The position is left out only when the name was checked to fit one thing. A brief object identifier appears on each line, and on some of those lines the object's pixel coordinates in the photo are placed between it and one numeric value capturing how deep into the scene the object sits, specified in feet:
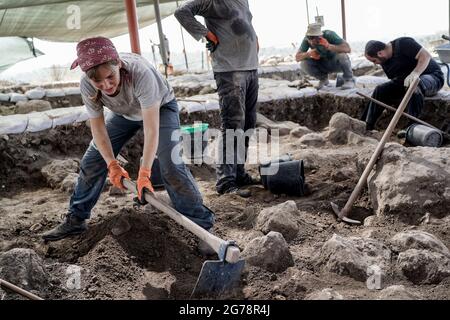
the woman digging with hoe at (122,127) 8.12
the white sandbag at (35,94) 26.45
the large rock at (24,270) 7.79
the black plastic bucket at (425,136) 15.65
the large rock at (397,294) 7.05
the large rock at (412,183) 10.54
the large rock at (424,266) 8.03
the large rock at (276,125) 20.13
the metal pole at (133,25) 16.39
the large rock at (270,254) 8.66
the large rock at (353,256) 8.26
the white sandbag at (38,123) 16.49
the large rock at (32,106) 23.47
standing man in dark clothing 12.67
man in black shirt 17.35
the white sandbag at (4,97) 26.18
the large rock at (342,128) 18.10
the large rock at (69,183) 14.26
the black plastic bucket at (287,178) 12.86
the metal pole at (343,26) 33.50
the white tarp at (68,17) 25.86
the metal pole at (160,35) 28.43
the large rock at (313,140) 17.97
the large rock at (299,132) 19.33
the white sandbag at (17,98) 26.13
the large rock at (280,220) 10.23
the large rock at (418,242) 8.64
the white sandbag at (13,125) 15.99
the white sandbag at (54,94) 27.25
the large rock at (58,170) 15.01
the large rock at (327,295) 6.99
